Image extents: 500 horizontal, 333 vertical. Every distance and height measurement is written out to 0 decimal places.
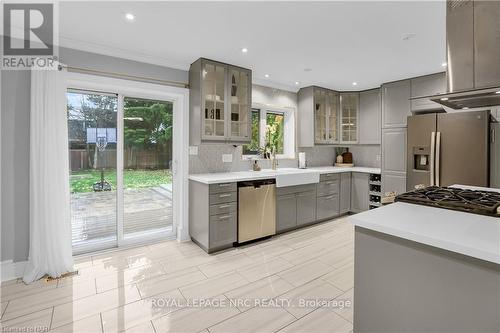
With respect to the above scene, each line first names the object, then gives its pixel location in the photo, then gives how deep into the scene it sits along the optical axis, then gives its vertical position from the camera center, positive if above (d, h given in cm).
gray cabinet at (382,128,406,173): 425 +26
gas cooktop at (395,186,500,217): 143 -22
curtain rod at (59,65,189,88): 284 +108
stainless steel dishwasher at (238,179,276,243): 340 -61
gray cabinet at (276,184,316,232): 382 -65
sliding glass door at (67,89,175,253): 314 -5
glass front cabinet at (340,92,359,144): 522 +98
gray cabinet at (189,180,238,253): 317 -65
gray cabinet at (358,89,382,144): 490 +95
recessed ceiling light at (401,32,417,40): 260 +133
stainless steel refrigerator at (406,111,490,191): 316 +22
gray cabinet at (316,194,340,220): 437 -74
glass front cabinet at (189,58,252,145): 336 +86
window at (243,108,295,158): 447 +59
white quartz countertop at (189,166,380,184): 320 -16
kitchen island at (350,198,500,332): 102 -48
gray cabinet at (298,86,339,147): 475 +94
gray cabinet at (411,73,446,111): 387 +119
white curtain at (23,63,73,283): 253 -13
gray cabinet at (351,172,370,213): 470 -50
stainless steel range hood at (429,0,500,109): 144 +69
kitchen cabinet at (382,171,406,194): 422 -28
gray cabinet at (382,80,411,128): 421 +105
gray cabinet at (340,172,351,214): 477 -52
